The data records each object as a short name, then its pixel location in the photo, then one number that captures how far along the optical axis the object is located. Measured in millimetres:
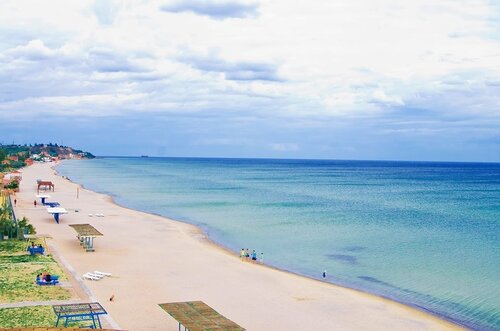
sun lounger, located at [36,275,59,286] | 23719
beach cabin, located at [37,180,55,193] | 79212
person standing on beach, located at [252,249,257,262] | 35144
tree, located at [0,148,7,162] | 124938
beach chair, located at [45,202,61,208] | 54528
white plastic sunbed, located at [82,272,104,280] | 26281
